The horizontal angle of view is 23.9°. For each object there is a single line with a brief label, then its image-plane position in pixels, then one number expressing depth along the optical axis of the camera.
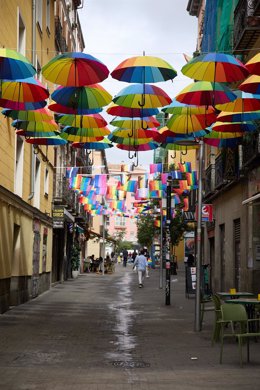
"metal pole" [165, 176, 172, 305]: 20.34
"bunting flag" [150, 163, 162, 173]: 26.84
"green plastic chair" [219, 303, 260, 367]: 9.60
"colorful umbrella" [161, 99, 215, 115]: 13.37
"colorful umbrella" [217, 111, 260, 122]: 13.19
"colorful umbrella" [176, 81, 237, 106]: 11.88
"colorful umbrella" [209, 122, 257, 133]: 13.98
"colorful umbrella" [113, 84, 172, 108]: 12.25
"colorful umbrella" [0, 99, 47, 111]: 12.88
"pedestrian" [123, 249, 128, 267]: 74.75
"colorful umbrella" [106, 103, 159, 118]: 13.41
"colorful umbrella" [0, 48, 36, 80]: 10.41
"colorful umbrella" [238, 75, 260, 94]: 10.87
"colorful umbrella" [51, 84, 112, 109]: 12.23
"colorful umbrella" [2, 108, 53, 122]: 13.64
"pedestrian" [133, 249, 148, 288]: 29.95
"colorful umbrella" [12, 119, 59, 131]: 14.51
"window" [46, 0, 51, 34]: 25.50
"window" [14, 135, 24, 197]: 19.73
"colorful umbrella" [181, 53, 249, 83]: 10.70
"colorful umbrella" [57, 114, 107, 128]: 14.05
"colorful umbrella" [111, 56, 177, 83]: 11.05
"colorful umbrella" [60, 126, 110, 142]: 14.71
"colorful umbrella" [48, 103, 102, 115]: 12.97
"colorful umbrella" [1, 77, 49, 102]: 11.64
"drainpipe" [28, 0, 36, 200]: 20.44
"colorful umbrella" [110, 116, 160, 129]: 14.26
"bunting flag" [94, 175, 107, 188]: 31.02
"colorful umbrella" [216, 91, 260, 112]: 12.23
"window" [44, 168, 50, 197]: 26.49
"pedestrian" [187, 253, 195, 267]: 34.17
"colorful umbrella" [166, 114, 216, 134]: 13.86
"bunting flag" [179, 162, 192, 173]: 27.17
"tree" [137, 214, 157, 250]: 61.74
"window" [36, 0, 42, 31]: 22.44
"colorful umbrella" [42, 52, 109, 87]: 10.83
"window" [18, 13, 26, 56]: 19.47
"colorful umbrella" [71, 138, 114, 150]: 16.04
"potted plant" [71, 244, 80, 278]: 40.03
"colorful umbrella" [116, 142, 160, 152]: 15.94
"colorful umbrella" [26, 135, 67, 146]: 16.00
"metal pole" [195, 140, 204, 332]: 13.33
